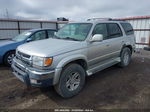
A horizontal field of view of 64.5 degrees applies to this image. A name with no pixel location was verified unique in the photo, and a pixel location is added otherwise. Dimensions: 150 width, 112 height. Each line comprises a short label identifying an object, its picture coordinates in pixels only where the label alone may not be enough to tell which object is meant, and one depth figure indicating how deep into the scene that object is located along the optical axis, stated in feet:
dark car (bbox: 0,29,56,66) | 16.35
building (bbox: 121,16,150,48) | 30.19
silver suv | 8.27
